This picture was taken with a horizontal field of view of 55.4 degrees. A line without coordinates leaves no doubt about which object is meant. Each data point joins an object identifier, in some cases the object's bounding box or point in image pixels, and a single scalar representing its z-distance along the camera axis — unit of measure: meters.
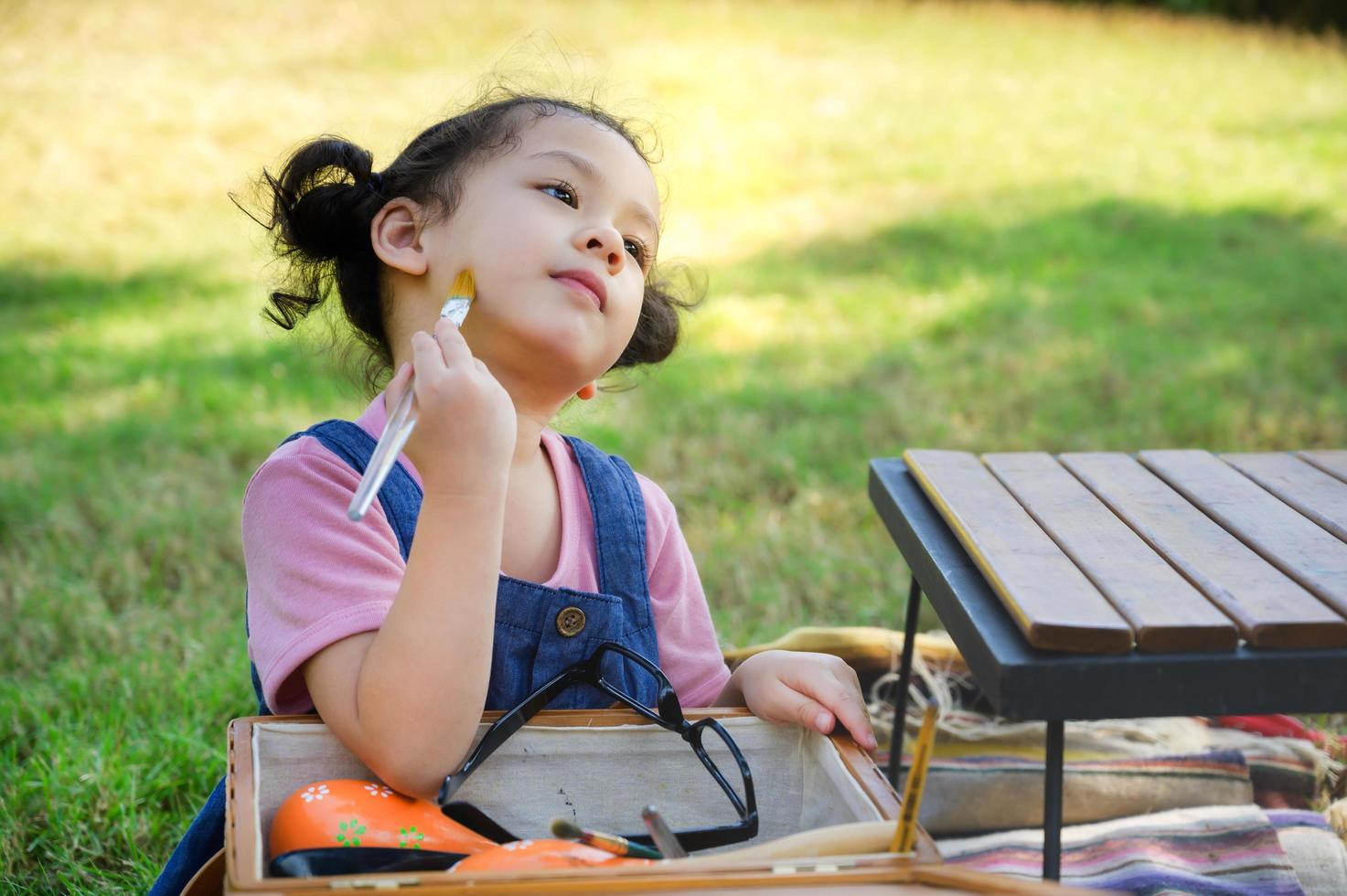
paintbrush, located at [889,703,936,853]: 0.90
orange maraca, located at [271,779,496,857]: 1.10
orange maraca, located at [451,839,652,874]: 1.03
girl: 1.14
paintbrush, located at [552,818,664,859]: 0.98
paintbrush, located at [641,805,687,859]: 1.05
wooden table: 1.10
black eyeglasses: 1.21
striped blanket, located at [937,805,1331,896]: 1.67
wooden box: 1.18
